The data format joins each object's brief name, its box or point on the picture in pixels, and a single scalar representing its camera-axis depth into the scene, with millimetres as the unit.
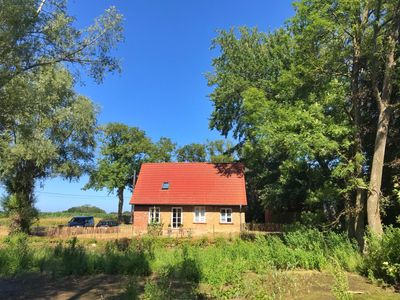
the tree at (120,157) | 60531
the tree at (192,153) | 75562
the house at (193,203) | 36281
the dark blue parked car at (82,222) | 44656
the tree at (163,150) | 64500
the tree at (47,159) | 32219
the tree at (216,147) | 75125
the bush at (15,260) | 14048
